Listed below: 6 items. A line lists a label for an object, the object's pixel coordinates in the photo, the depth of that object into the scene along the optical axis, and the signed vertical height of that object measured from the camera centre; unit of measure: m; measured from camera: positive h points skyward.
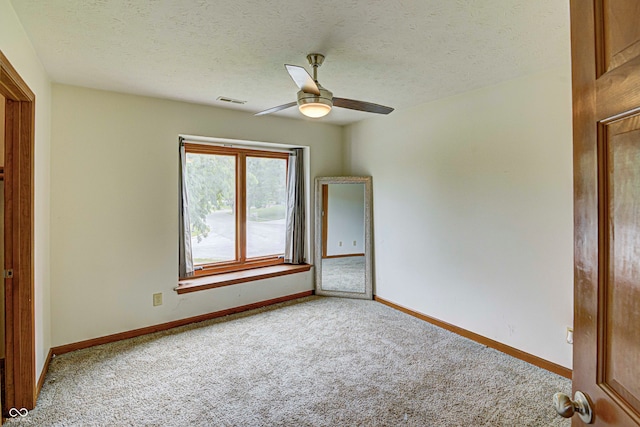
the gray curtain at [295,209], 4.54 +0.09
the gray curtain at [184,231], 3.65 -0.16
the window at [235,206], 3.94 +0.13
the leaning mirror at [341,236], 4.41 -0.28
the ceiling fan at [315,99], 2.08 +0.82
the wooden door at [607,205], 0.64 +0.02
